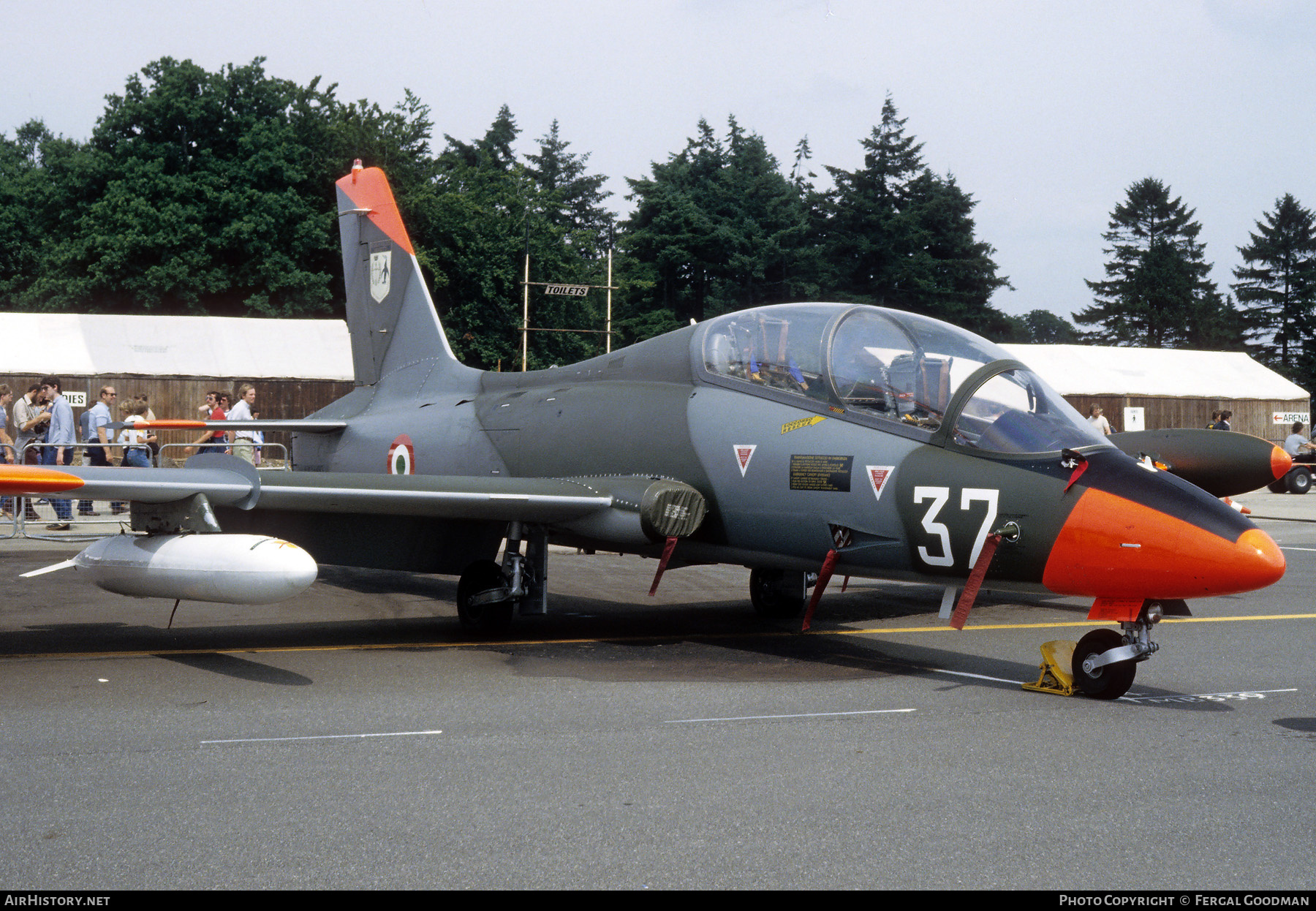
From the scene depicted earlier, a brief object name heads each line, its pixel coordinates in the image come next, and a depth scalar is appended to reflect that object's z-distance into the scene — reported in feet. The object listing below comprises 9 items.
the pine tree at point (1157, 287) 287.48
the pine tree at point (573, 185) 301.22
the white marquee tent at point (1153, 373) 128.36
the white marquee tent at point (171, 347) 104.37
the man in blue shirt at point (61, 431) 55.01
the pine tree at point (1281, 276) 290.97
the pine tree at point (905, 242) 220.43
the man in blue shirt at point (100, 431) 58.13
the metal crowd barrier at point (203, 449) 82.02
